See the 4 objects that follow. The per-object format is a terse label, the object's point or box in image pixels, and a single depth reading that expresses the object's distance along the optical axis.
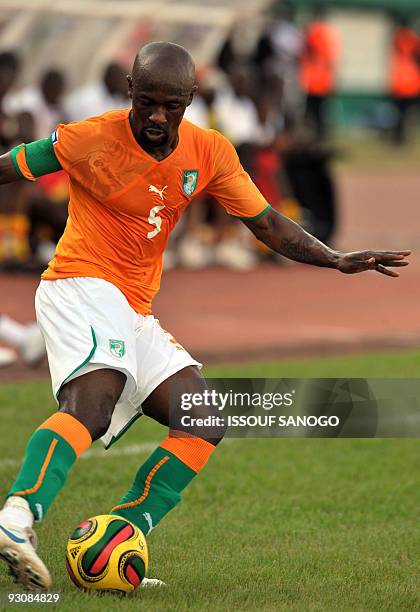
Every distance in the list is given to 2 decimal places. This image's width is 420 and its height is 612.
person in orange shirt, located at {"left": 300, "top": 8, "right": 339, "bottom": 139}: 56.91
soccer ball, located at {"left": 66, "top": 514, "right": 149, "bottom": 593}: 10.38
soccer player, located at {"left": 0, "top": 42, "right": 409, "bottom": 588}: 10.27
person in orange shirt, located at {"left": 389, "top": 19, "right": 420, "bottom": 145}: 64.31
